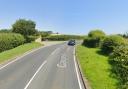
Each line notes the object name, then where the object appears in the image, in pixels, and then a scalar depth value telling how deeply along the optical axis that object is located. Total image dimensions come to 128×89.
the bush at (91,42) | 22.98
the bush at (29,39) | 26.93
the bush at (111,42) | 17.03
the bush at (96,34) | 24.43
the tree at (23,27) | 27.33
